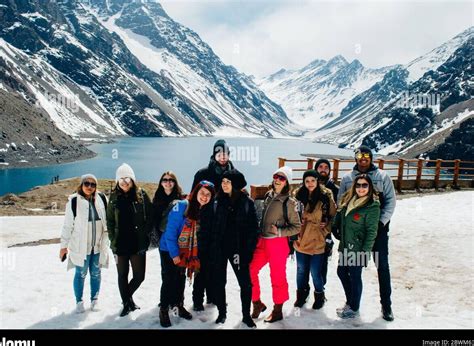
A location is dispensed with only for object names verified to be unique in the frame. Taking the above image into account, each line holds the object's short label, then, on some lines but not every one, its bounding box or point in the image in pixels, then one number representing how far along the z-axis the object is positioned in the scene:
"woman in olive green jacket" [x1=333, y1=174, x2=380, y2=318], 6.55
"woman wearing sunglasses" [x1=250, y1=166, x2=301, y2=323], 6.66
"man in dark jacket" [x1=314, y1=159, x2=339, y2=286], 7.90
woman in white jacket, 6.92
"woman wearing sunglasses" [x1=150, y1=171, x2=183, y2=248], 6.77
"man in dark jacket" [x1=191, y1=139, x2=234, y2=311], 7.24
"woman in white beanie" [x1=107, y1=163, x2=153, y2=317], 6.73
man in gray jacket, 6.83
